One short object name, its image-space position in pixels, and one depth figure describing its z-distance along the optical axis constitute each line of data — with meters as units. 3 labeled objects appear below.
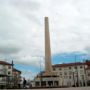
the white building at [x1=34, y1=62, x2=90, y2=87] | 57.46
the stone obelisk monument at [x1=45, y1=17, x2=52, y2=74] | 41.34
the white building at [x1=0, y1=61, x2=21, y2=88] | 43.13
